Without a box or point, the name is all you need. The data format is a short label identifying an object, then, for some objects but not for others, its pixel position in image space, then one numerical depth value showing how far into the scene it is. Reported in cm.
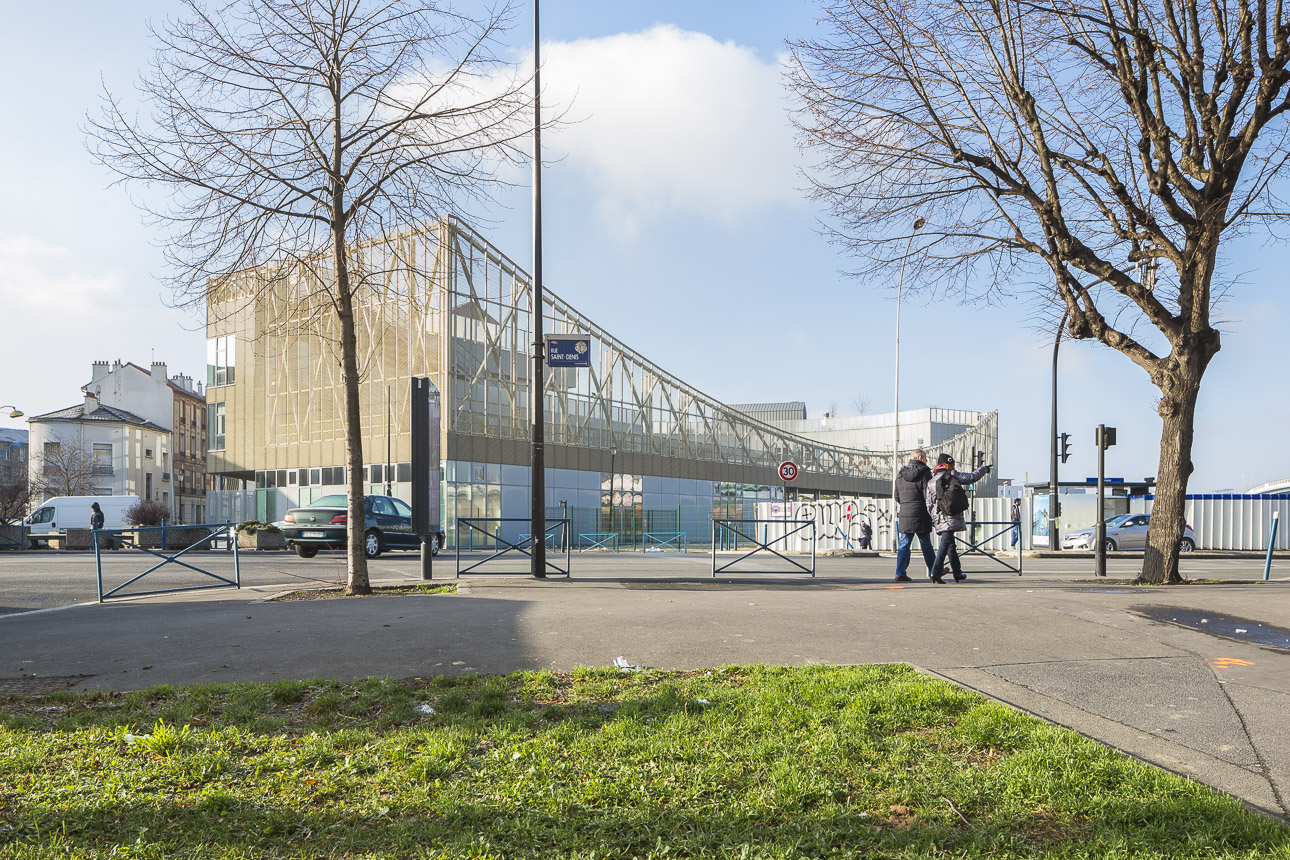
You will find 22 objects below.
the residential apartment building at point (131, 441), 6756
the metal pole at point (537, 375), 1339
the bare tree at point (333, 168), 1138
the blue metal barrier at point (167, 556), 1128
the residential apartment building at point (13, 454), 7269
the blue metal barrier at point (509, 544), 1353
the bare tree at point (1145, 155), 1214
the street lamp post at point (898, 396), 3583
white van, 4200
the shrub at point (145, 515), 4334
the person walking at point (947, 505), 1275
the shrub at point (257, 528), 2941
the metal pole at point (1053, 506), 3031
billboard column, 1323
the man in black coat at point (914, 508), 1321
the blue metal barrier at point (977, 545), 1493
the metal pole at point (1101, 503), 1572
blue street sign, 1434
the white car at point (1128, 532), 3033
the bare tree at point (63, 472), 6278
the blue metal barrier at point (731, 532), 1443
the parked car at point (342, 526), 2117
